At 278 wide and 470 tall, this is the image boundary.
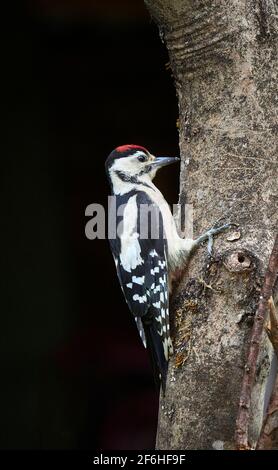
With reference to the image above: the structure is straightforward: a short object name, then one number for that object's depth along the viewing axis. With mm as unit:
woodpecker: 5430
